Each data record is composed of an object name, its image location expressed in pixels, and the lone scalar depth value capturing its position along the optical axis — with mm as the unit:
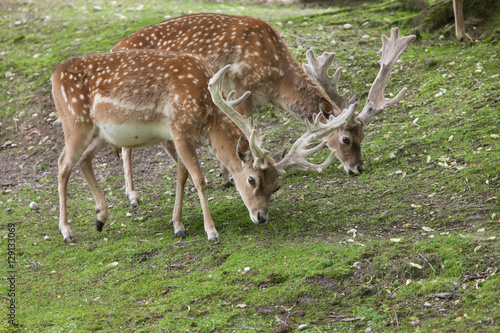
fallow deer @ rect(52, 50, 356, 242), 12836
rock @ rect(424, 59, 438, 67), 18641
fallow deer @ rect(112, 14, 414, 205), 15562
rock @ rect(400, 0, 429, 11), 24094
